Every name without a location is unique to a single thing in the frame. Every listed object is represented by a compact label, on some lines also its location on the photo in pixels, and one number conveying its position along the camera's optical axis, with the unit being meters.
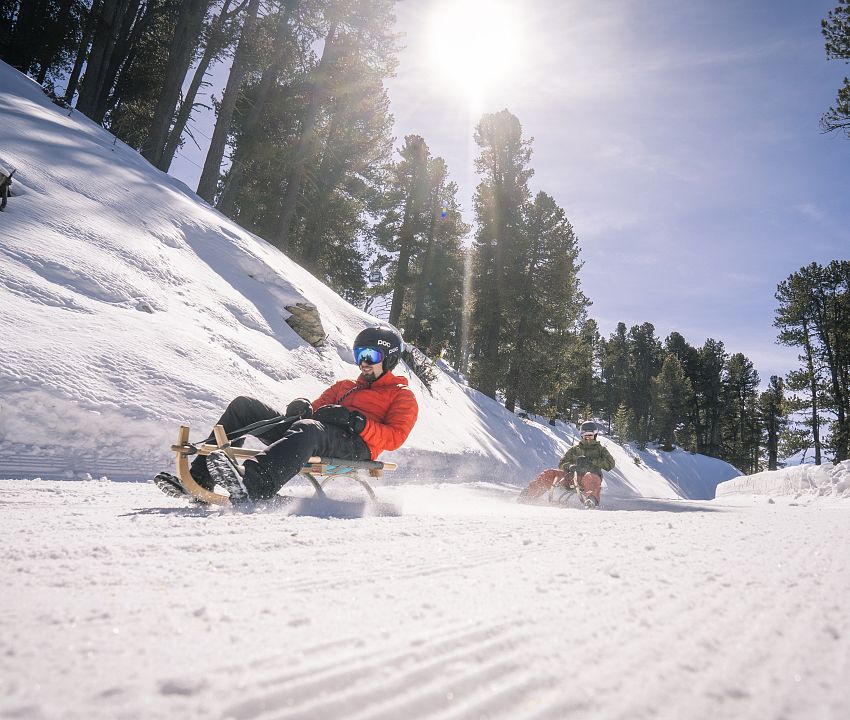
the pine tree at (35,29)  19.44
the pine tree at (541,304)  21.77
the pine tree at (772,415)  45.28
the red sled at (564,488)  6.78
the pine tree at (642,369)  53.49
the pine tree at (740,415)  54.22
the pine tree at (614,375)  54.44
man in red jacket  2.89
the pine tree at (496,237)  22.44
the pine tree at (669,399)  47.22
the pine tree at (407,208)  27.14
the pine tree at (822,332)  25.94
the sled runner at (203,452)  2.81
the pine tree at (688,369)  53.59
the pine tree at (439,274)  26.44
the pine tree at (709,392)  53.62
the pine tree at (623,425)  42.03
